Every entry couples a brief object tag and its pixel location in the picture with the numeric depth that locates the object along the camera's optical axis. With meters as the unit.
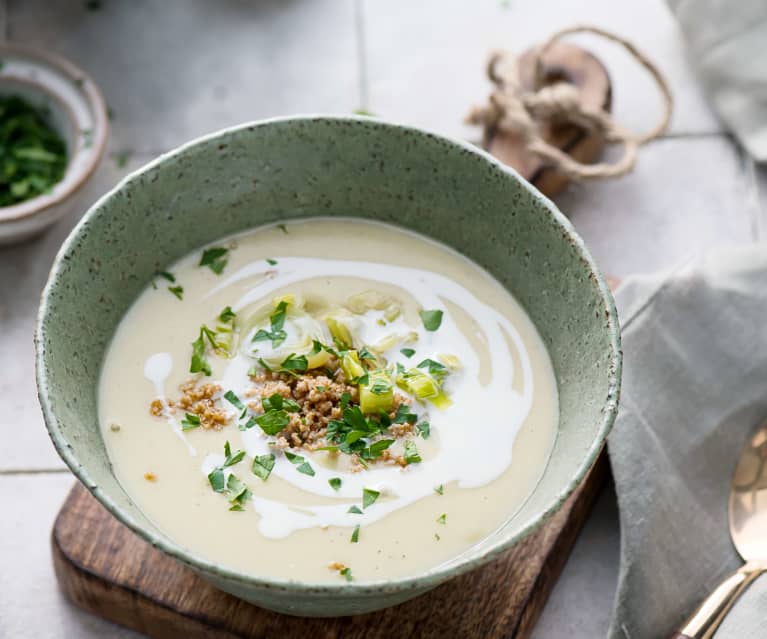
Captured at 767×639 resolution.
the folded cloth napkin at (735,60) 0.74
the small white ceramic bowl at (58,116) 0.68
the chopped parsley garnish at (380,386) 0.56
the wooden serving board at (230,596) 0.58
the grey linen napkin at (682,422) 0.60
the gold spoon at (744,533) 0.59
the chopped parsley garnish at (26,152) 0.70
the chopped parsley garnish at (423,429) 0.56
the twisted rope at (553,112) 0.69
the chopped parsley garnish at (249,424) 0.56
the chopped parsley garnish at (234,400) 0.57
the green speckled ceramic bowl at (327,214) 0.54
